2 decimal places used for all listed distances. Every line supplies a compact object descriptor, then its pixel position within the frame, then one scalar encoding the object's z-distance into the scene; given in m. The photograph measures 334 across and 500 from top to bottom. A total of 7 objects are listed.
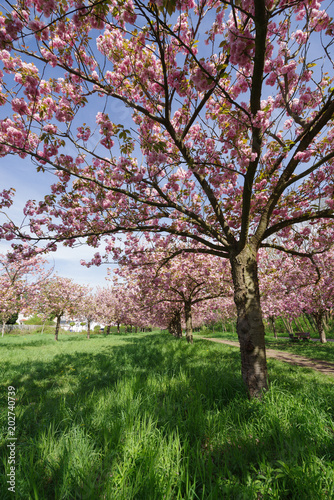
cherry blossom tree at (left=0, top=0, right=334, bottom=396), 2.93
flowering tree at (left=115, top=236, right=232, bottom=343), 10.41
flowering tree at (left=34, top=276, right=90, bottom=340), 21.77
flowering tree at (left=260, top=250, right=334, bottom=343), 13.55
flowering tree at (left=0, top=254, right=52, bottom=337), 16.69
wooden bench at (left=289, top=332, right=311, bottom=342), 19.39
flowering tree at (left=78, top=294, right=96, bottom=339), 26.95
